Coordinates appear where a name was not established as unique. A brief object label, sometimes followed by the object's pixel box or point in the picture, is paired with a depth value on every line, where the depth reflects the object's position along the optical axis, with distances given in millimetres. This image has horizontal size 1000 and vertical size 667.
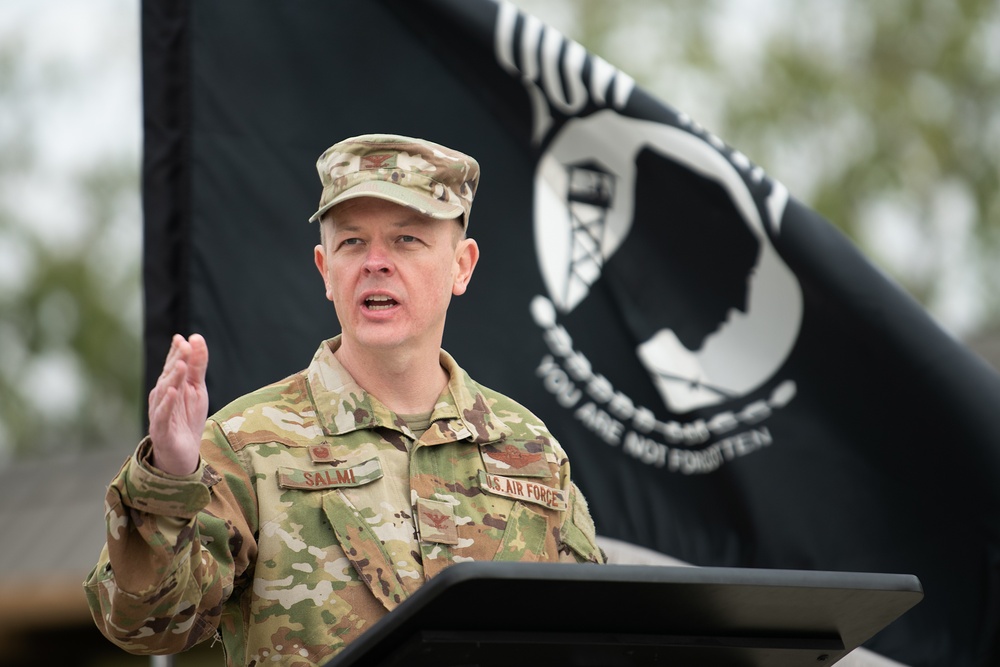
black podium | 3625
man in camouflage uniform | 5066
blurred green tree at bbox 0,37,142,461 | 36250
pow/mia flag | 8492
